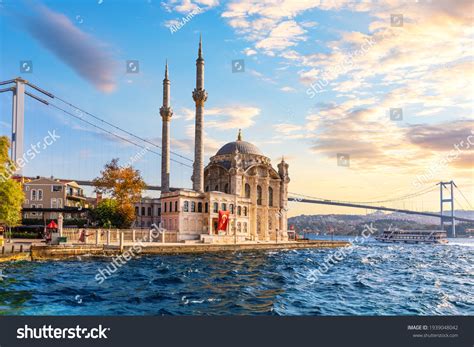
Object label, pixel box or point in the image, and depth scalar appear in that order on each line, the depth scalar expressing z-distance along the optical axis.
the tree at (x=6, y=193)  36.44
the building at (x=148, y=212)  73.25
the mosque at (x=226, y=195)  61.78
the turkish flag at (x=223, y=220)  62.62
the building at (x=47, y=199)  64.00
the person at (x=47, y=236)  44.11
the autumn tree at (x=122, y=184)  58.94
